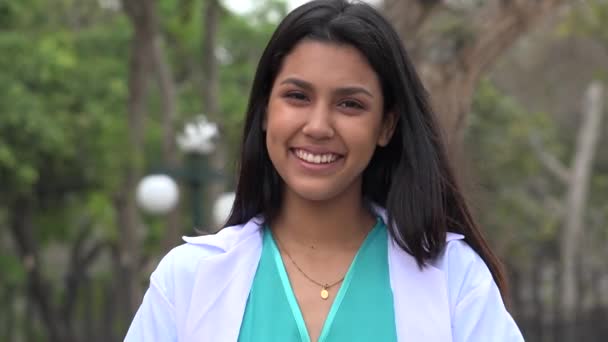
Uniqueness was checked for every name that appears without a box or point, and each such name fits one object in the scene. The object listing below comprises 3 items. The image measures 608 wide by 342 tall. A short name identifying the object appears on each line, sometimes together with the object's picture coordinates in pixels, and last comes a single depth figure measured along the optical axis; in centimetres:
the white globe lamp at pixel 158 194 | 1372
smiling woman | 272
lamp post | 1371
